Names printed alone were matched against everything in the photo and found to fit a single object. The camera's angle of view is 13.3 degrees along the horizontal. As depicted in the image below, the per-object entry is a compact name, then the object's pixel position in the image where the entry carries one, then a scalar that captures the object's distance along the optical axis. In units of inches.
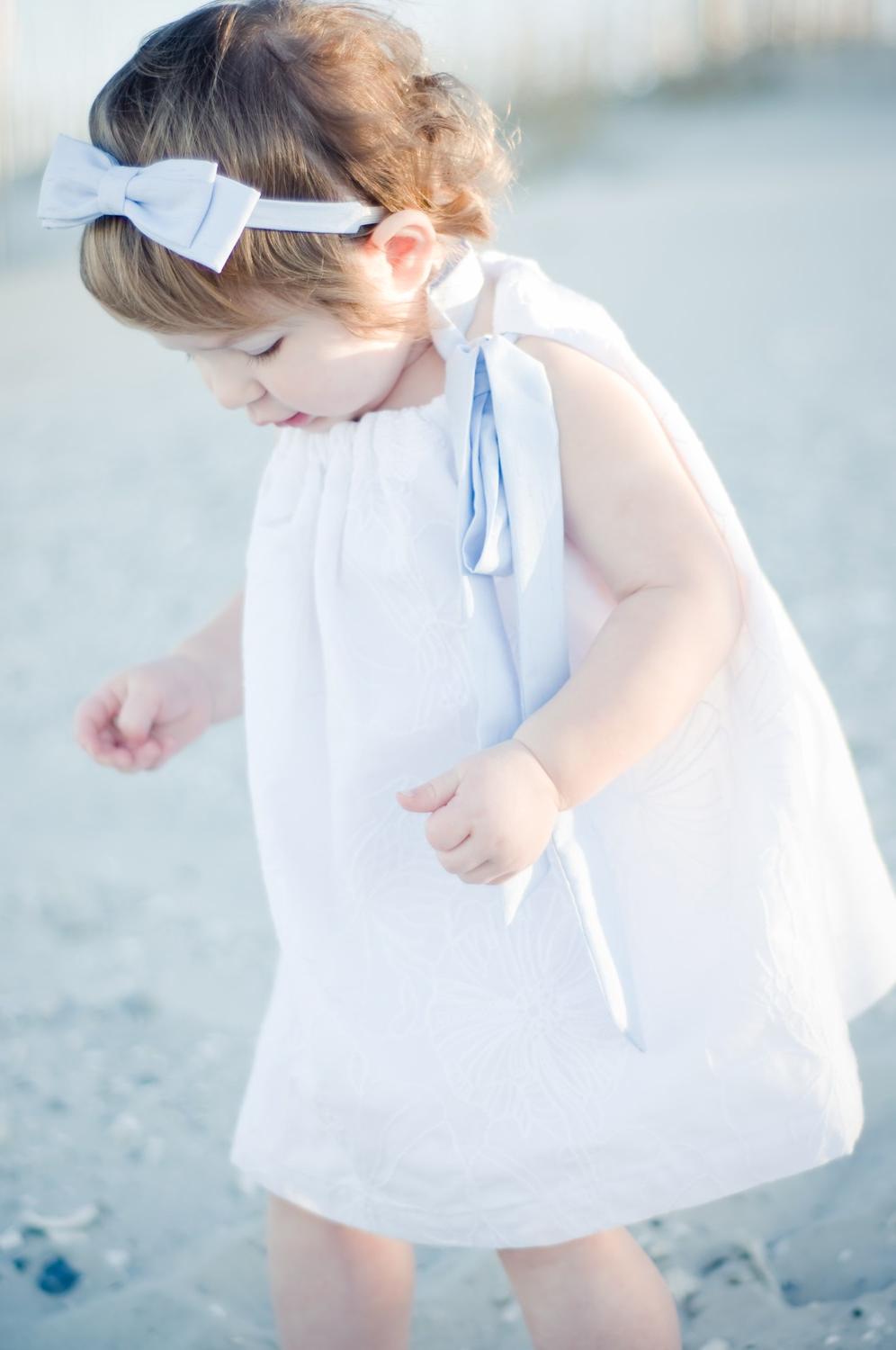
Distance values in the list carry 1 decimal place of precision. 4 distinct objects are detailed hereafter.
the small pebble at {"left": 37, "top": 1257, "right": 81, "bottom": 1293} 78.1
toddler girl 67.8
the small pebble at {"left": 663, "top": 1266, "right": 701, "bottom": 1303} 76.7
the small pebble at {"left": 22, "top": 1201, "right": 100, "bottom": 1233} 80.1
